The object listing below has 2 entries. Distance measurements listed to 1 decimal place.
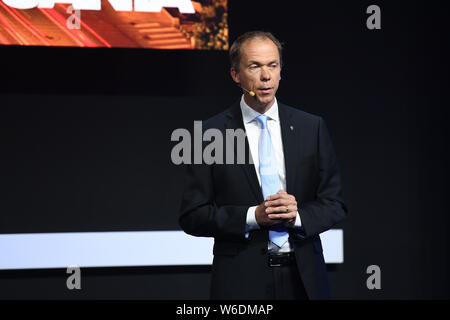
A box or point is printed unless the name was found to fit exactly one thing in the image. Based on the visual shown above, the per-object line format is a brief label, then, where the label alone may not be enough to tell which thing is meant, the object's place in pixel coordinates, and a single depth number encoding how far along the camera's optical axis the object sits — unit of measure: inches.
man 339.1
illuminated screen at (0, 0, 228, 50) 417.1
